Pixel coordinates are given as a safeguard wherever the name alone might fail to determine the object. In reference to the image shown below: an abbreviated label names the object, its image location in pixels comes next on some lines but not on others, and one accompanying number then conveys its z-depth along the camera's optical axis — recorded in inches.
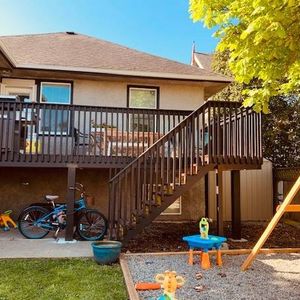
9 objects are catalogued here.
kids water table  214.1
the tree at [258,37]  163.3
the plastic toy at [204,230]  229.5
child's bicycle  297.7
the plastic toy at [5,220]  345.4
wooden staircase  263.3
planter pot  220.9
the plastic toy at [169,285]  127.4
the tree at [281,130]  579.8
